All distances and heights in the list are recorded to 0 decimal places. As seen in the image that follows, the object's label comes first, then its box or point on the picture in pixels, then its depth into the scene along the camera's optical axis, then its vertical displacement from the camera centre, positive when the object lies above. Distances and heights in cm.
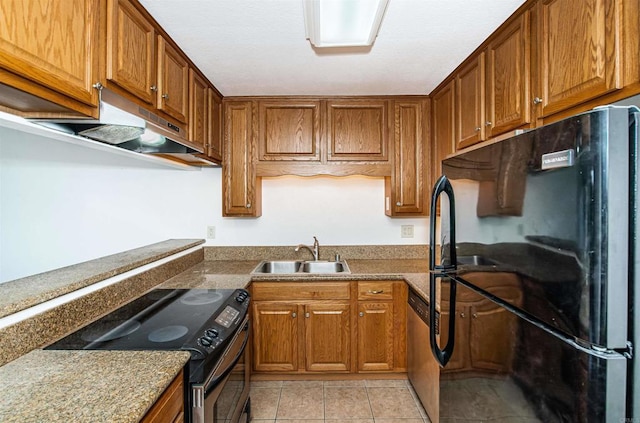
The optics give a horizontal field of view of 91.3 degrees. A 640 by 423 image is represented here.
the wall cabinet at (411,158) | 262 +45
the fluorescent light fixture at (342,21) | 130 +87
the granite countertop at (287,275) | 203 -47
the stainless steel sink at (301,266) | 273 -49
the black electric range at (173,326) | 111 -48
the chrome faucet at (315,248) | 277 -34
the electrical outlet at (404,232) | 288 -19
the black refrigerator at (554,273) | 67 -16
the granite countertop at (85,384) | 73 -47
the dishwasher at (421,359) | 183 -95
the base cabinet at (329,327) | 236 -88
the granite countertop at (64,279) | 106 -30
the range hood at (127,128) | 122 +38
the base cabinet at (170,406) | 85 -58
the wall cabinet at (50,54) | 83 +47
